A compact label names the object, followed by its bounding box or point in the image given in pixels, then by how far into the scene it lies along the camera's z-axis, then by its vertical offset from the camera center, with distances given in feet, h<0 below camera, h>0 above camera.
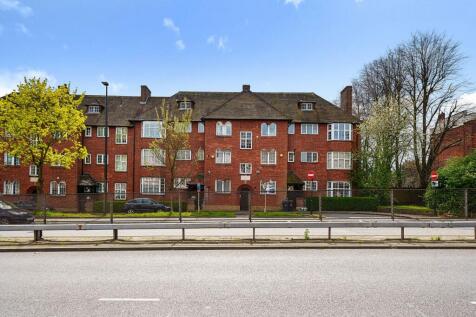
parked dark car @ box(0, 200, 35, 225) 52.54 -5.82
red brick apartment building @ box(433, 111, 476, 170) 153.09 +18.02
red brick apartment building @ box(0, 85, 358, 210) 125.08 +9.57
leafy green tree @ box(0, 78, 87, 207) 93.56 +14.07
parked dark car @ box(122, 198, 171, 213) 92.07 -7.84
